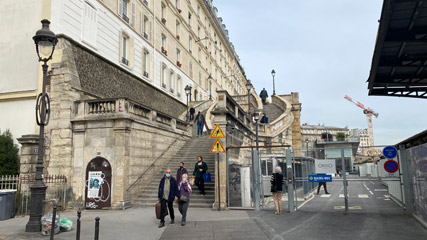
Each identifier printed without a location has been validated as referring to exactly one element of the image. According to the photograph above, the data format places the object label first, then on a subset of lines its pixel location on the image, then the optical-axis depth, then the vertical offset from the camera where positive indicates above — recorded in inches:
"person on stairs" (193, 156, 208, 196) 525.0 -11.1
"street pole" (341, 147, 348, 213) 412.9 -18.0
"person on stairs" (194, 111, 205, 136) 917.8 +122.2
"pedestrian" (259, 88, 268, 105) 1466.5 +328.6
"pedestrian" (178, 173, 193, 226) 365.1 -32.4
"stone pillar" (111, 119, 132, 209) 511.2 +6.3
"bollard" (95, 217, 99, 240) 238.2 -45.7
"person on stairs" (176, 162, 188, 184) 423.9 -6.7
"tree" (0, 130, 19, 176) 568.5 +24.0
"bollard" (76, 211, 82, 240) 248.0 -47.2
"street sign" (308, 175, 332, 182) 450.9 -18.4
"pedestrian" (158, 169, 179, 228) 361.4 -30.3
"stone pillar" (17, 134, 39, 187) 549.1 +24.2
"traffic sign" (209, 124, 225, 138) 463.8 +48.2
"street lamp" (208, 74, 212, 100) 1713.3 +446.0
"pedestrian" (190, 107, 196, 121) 1074.4 +179.6
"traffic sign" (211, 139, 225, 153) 462.3 +26.5
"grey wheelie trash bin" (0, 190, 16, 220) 436.8 -46.8
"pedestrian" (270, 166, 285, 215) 427.5 -32.4
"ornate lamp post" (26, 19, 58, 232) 331.6 +20.8
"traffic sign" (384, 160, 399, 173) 409.7 -2.7
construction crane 6412.4 +1014.6
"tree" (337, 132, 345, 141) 4316.9 +374.9
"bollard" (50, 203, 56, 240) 267.7 -46.5
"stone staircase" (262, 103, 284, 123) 1344.7 +239.4
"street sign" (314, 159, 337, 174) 457.6 -1.6
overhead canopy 254.1 +111.0
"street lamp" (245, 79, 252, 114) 800.8 +201.9
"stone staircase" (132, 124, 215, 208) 525.7 -3.4
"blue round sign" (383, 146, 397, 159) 413.7 +15.4
